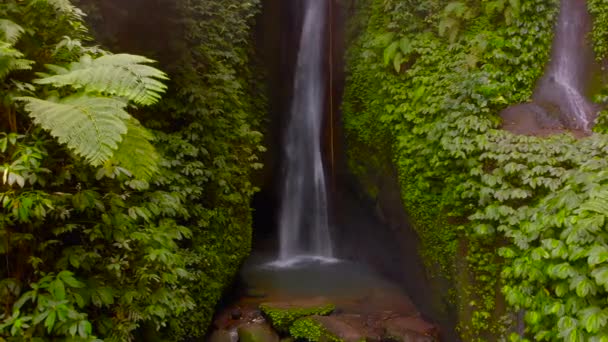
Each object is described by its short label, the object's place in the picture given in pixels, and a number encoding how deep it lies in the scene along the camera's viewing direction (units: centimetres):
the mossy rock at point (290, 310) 652
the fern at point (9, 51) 255
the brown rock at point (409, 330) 621
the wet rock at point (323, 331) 617
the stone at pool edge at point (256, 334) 634
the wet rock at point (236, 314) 691
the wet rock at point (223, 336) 645
